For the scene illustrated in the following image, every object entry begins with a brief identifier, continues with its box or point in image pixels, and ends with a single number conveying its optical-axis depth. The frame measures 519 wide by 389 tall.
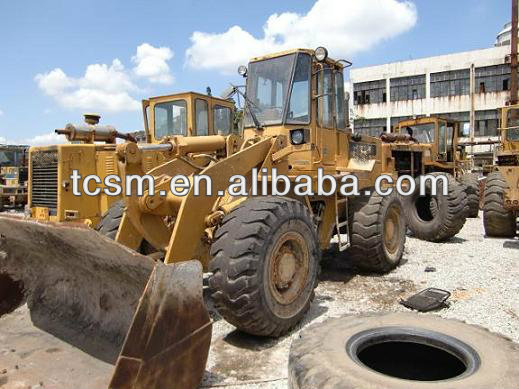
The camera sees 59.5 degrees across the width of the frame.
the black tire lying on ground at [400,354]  2.25
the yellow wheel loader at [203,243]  2.98
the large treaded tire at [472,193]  10.56
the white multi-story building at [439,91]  36.38
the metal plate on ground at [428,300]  5.08
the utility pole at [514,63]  18.69
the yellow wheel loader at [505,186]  8.66
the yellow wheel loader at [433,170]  9.36
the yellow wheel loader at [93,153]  8.26
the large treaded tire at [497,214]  9.41
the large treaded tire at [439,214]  9.29
